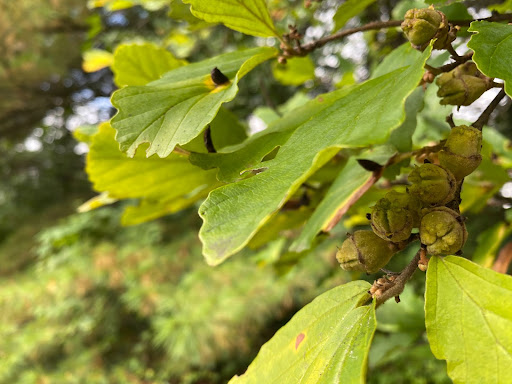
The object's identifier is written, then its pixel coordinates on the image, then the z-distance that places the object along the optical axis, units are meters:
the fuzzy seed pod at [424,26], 0.10
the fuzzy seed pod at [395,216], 0.10
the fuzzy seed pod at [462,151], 0.10
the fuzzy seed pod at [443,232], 0.09
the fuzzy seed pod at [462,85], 0.12
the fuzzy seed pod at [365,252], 0.11
